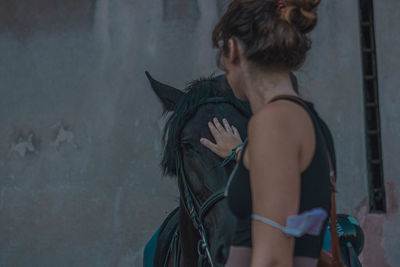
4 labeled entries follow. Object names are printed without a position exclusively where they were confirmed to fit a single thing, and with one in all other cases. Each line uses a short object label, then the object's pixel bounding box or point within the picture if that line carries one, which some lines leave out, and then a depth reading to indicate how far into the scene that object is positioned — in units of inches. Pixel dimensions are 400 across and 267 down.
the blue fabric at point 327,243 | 172.2
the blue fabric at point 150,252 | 238.6
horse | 144.7
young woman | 112.6
